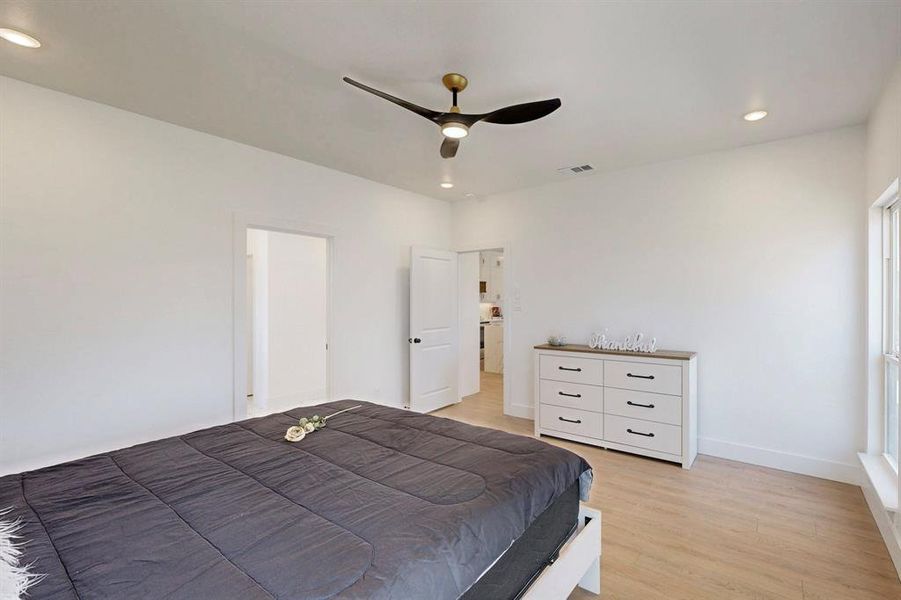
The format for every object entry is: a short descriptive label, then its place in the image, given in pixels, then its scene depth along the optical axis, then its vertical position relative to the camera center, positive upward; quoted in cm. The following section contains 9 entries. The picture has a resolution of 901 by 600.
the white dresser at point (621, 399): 351 -93
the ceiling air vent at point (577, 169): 415 +130
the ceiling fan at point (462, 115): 222 +102
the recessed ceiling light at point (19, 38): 206 +132
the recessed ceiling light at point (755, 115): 291 +129
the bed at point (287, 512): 104 -69
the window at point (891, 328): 274 -20
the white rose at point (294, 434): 201 -66
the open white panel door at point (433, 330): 490 -38
